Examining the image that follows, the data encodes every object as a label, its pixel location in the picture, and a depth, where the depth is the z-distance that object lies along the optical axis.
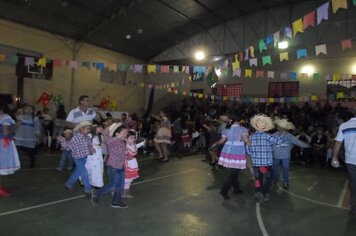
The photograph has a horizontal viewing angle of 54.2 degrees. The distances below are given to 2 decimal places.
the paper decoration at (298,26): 9.44
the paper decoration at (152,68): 14.87
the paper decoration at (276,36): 10.61
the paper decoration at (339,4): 7.62
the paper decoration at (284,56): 13.23
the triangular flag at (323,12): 8.24
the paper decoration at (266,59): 13.12
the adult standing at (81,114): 6.79
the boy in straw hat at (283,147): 7.62
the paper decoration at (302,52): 12.54
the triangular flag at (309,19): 9.09
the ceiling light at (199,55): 20.88
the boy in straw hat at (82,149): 6.07
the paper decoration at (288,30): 10.25
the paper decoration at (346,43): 10.72
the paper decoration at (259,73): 15.90
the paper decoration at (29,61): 13.71
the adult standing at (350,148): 5.81
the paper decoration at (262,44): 12.07
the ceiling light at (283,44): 18.80
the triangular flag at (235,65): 13.32
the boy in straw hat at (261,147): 6.33
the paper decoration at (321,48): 12.58
